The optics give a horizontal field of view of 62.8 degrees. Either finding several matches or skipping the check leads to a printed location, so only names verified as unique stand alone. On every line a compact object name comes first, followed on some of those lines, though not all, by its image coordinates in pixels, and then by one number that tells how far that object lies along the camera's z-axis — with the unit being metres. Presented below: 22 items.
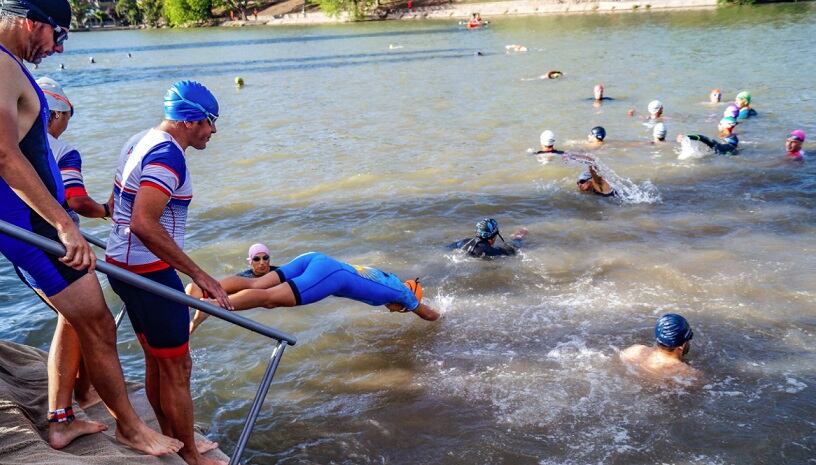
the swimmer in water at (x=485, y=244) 9.35
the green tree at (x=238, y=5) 99.75
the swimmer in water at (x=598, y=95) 20.84
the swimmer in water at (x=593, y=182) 12.01
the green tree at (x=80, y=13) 119.38
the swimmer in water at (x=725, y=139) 13.82
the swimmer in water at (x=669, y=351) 6.41
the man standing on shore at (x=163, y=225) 3.61
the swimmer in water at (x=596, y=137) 15.58
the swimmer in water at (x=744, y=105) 17.45
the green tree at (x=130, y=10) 120.38
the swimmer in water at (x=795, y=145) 13.52
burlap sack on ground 3.58
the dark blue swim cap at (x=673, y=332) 6.40
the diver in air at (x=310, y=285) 5.04
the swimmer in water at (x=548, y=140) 13.70
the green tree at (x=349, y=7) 79.25
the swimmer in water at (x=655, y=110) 17.94
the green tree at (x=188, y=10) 103.75
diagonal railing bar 2.95
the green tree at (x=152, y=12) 115.69
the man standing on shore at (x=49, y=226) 3.14
